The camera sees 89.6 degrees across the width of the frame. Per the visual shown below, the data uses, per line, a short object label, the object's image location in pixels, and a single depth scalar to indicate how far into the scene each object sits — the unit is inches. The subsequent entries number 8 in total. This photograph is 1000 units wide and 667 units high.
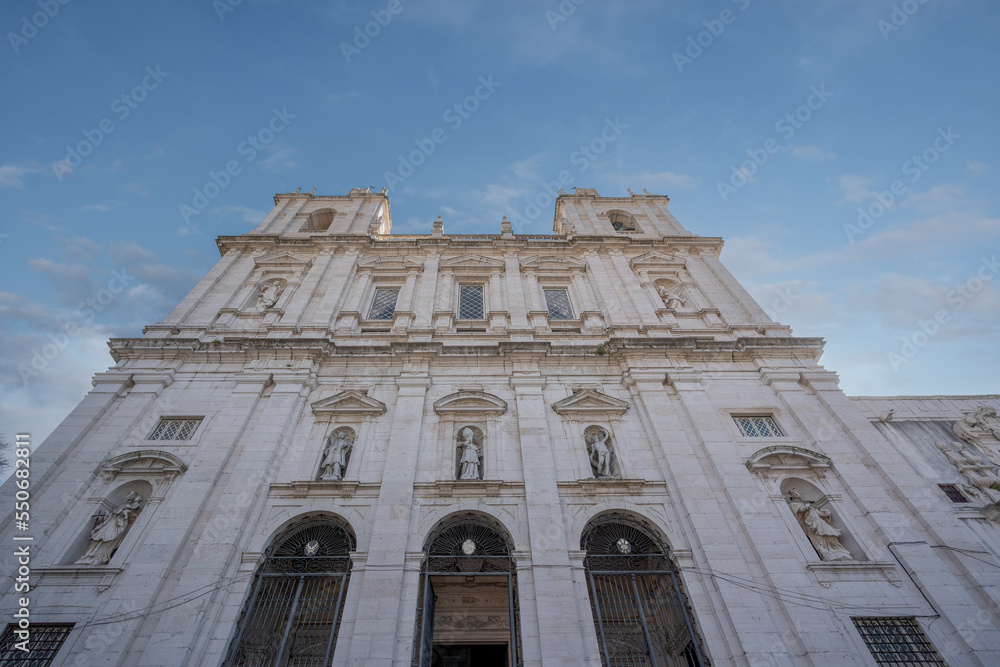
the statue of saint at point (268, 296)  771.4
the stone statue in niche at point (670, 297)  795.4
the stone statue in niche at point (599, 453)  538.9
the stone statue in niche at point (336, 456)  522.8
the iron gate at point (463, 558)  436.5
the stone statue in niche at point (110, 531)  448.8
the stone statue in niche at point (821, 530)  465.7
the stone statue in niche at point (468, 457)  527.4
